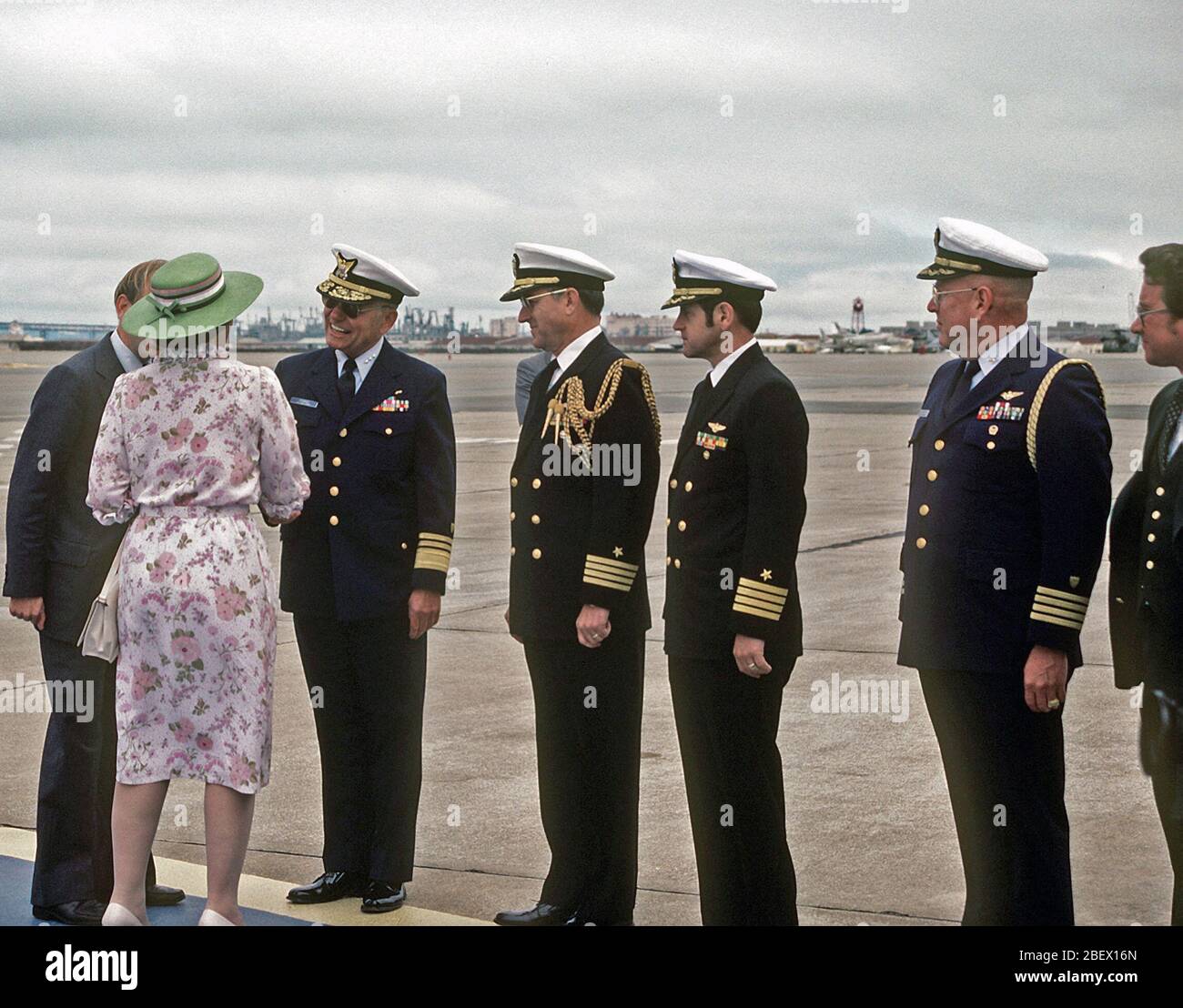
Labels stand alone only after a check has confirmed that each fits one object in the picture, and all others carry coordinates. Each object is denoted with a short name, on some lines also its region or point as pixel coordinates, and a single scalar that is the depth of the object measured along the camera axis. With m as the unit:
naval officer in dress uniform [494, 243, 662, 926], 4.80
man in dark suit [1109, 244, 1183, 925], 4.01
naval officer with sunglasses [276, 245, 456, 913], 5.17
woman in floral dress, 4.41
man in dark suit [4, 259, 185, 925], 4.89
